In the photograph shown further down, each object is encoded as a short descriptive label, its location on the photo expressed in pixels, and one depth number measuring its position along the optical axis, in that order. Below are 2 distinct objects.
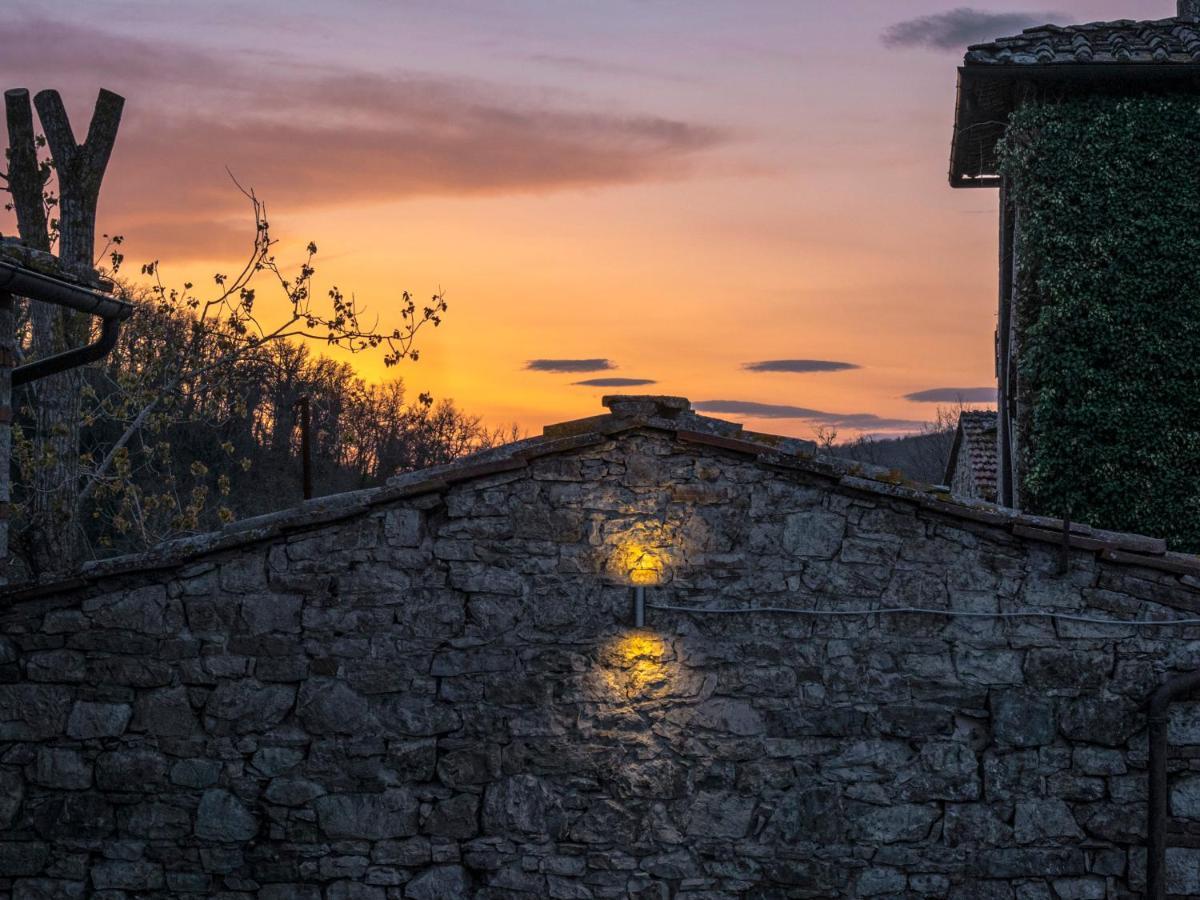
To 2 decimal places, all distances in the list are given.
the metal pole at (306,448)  9.33
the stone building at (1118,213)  12.38
